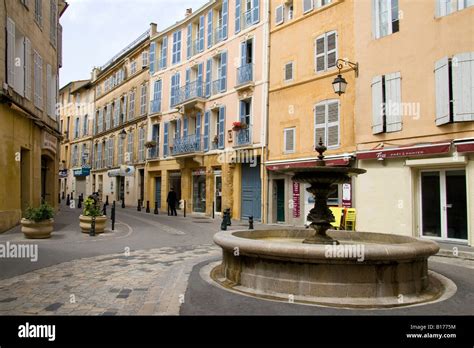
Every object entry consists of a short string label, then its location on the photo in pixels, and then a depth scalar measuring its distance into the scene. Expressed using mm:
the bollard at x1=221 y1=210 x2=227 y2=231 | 14836
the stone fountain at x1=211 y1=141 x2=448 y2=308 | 5164
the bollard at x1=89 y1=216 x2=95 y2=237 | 13016
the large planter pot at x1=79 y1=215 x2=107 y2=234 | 13335
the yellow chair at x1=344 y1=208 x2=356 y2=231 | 14602
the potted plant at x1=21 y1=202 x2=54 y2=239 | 11539
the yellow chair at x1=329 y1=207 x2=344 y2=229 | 14289
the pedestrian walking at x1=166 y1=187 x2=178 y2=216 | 23406
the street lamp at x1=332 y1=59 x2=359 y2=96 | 13375
